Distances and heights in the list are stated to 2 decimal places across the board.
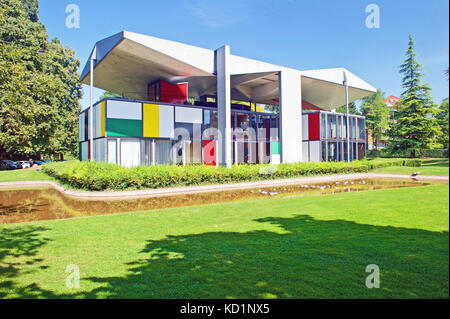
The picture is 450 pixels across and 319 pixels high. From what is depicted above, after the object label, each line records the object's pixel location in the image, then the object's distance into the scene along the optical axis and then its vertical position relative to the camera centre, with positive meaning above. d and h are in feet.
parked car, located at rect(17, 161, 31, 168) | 132.58 +1.41
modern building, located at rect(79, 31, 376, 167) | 70.90 +15.50
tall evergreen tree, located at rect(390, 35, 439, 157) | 84.28 +11.46
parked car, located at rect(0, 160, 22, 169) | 120.29 +1.36
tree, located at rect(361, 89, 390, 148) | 176.05 +29.80
